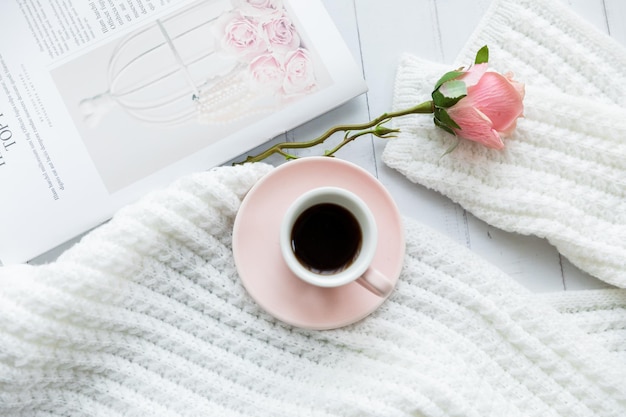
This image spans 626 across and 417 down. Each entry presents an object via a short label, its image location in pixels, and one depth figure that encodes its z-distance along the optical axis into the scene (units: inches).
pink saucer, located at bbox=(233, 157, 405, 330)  26.5
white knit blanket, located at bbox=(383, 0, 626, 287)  28.3
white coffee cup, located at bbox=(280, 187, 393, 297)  24.5
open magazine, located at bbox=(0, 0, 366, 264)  27.8
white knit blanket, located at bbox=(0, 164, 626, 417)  25.8
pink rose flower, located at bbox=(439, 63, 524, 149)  26.4
